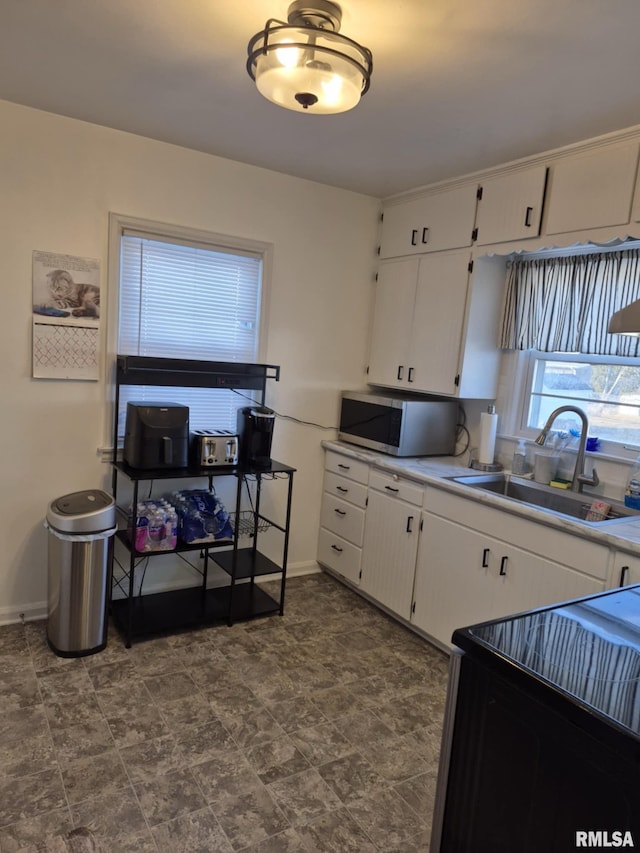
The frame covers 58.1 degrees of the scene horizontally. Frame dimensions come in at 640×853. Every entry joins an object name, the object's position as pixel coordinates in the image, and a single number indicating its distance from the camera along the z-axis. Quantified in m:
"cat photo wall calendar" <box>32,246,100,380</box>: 2.82
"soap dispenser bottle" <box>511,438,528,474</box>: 3.14
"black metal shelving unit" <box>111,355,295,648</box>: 2.90
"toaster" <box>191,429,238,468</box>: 3.00
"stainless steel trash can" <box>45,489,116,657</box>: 2.63
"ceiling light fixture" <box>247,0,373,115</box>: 1.64
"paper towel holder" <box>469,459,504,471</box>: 3.23
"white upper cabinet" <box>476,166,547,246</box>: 2.73
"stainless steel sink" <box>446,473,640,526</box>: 2.61
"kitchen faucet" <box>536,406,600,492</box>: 2.79
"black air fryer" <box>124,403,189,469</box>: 2.81
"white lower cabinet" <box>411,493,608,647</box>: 2.32
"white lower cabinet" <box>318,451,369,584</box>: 3.51
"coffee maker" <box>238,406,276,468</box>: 3.15
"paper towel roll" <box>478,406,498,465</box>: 3.21
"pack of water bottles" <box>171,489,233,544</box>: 2.97
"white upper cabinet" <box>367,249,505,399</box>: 3.20
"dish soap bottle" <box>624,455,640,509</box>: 2.56
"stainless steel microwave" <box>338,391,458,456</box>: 3.33
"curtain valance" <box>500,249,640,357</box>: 2.72
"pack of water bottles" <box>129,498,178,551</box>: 2.83
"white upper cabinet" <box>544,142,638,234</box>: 2.36
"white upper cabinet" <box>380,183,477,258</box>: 3.15
